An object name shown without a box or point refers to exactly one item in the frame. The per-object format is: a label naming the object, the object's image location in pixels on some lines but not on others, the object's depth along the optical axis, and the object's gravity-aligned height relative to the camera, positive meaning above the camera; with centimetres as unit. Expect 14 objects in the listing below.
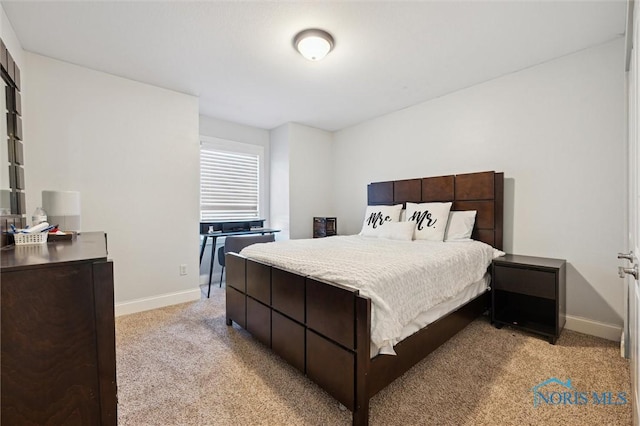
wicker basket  142 -14
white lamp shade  212 +3
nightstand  226 -76
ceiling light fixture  214 +133
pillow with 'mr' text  302 -14
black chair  338 -39
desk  365 -33
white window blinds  418 +41
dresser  83 -41
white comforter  149 -40
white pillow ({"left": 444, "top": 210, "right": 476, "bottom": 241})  294 -21
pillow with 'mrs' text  349 -13
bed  140 -75
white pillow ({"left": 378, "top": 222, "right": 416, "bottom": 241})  313 -27
